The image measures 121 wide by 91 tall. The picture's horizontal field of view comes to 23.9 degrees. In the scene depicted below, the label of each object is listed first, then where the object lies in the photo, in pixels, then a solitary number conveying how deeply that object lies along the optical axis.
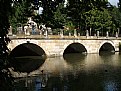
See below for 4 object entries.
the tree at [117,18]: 81.69
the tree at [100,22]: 71.94
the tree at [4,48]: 8.58
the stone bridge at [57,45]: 51.34
